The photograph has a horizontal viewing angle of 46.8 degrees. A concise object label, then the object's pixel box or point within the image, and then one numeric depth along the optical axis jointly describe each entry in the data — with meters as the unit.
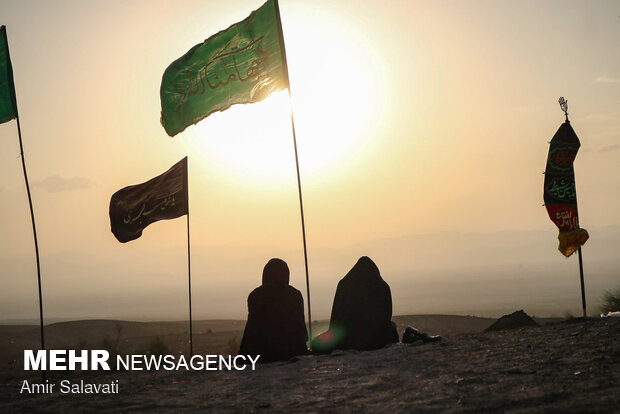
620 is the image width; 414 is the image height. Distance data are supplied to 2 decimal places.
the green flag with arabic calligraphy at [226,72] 17.77
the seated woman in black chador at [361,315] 15.09
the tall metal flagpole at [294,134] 16.62
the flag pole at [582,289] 17.92
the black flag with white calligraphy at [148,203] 18.44
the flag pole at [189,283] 17.27
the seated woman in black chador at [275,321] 14.55
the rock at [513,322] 17.73
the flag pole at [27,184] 16.54
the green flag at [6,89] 16.92
